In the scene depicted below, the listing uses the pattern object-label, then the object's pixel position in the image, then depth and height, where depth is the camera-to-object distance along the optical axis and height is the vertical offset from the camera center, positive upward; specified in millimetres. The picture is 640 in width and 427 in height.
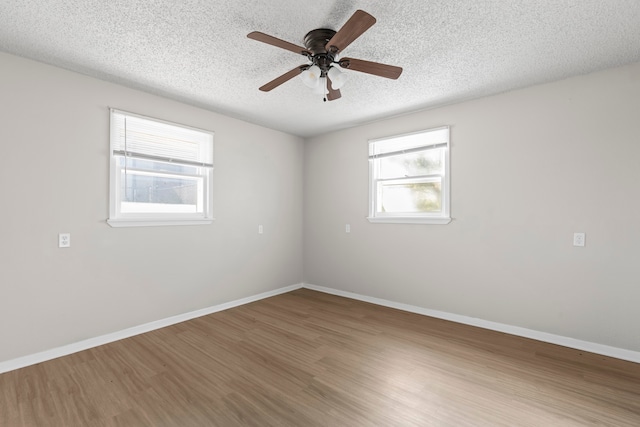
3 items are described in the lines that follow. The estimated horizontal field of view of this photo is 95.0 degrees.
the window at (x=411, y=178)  3620 +485
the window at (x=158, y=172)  3014 +456
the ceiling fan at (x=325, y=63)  1918 +1094
